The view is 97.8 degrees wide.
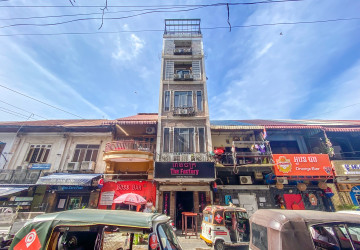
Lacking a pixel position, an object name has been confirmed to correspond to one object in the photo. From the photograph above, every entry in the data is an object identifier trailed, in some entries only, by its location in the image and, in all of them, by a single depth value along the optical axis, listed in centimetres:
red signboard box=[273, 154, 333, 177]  1168
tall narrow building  1147
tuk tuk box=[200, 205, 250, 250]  781
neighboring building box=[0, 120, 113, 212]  1209
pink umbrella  1020
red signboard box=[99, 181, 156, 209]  1245
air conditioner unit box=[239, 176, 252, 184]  1327
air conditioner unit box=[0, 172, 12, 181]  1262
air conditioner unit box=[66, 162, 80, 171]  1337
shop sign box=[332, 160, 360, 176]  1189
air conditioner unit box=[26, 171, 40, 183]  1264
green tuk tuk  365
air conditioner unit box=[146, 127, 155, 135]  1446
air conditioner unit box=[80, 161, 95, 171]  1324
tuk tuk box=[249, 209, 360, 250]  343
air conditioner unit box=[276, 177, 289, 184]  1275
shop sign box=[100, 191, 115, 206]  1238
